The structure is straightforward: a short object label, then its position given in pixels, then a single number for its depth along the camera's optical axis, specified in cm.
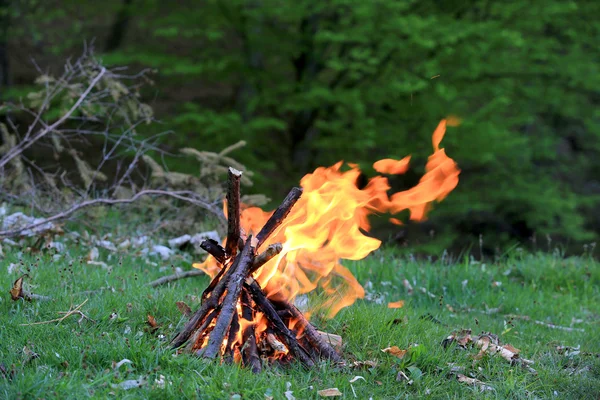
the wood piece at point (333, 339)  778
